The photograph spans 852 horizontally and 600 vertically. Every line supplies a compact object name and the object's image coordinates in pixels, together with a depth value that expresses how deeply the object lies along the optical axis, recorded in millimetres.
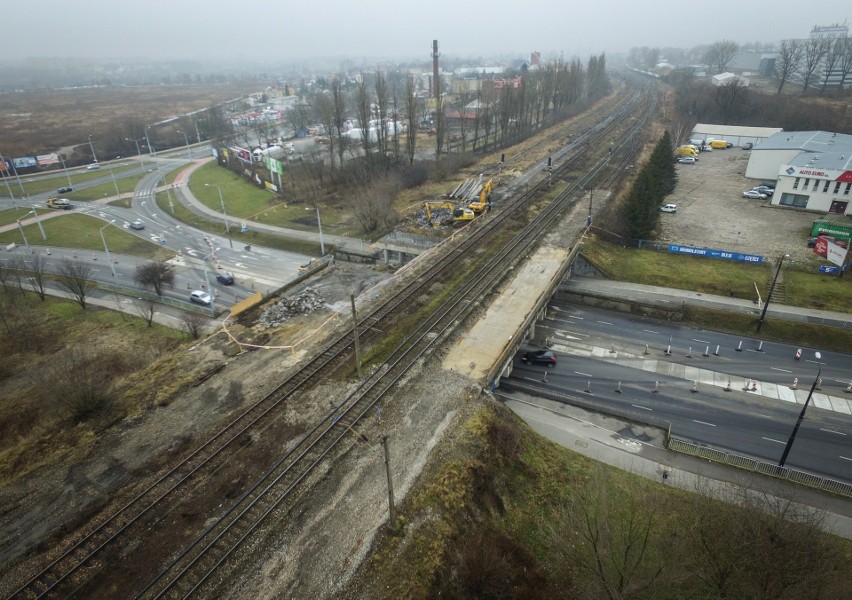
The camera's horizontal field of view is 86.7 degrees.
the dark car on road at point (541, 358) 33344
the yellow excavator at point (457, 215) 53312
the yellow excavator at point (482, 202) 55125
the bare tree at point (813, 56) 107412
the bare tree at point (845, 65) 105931
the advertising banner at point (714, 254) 44125
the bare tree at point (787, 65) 107750
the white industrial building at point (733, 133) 86625
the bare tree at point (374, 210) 54125
